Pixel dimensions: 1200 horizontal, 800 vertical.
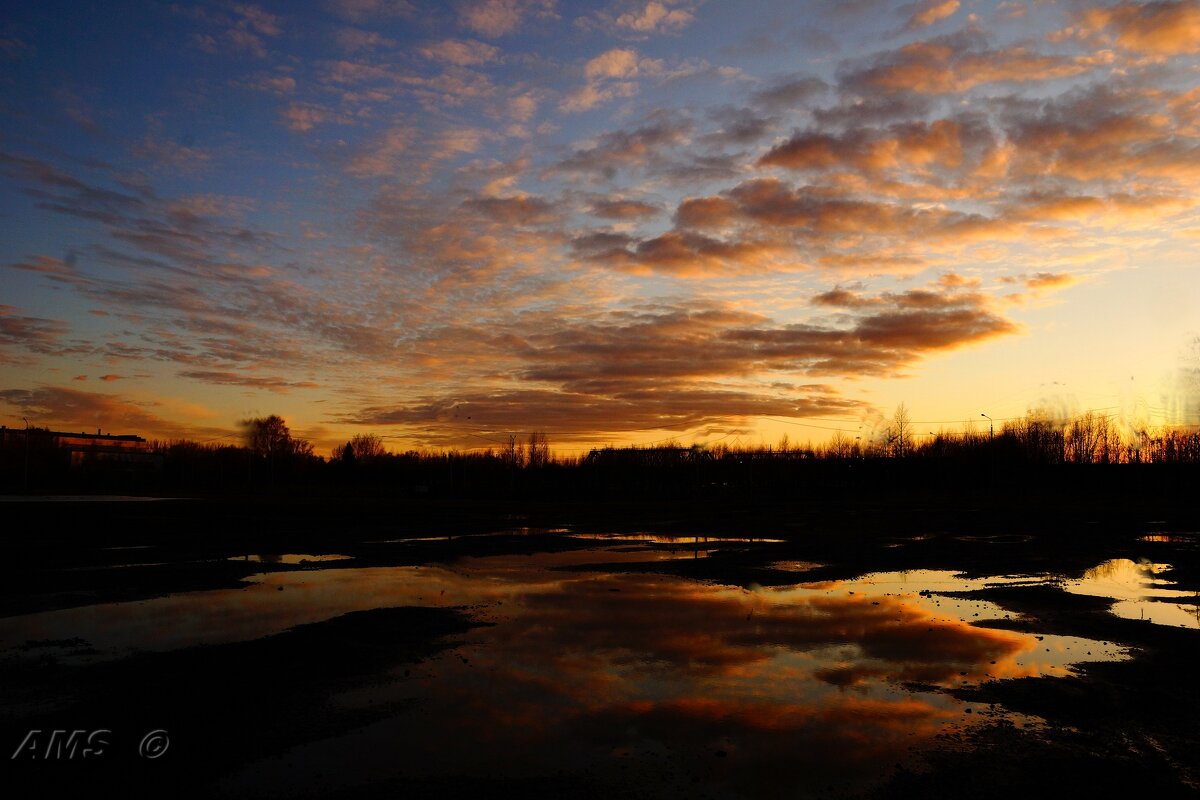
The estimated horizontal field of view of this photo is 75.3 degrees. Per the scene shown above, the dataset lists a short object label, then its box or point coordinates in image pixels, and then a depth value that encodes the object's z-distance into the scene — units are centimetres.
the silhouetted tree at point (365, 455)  18425
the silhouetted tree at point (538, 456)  17426
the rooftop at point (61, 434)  16921
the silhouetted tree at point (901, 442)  14510
